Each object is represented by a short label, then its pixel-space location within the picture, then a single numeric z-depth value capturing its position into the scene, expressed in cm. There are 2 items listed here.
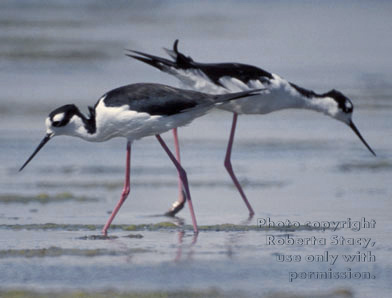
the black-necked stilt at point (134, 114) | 1365
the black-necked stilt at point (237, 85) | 1573
